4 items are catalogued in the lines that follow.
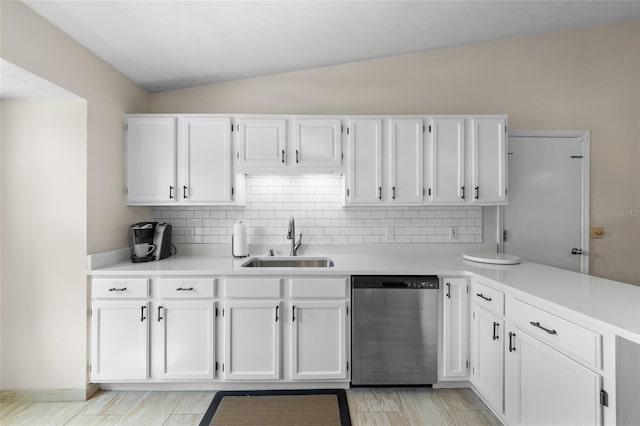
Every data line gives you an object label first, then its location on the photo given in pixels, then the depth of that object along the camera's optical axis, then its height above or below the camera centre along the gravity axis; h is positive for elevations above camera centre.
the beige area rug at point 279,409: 2.07 -1.34
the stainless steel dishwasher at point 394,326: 2.36 -0.84
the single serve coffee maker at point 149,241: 2.66 -0.24
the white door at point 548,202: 3.06 +0.11
